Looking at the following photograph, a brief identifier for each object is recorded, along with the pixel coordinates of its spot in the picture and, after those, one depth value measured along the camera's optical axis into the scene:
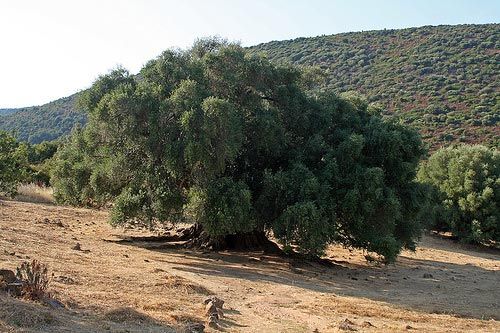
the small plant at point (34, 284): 8.21
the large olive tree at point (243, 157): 16.22
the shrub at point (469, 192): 32.34
